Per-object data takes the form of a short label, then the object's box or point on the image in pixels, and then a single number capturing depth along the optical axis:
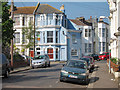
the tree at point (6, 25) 21.86
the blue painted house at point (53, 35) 47.16
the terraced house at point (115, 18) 23.30
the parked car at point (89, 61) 25.85
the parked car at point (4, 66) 16.78
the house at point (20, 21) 48.75
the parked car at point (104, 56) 51.21
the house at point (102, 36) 60.28
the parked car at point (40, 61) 29.22
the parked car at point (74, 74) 14.96
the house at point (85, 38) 56.47
